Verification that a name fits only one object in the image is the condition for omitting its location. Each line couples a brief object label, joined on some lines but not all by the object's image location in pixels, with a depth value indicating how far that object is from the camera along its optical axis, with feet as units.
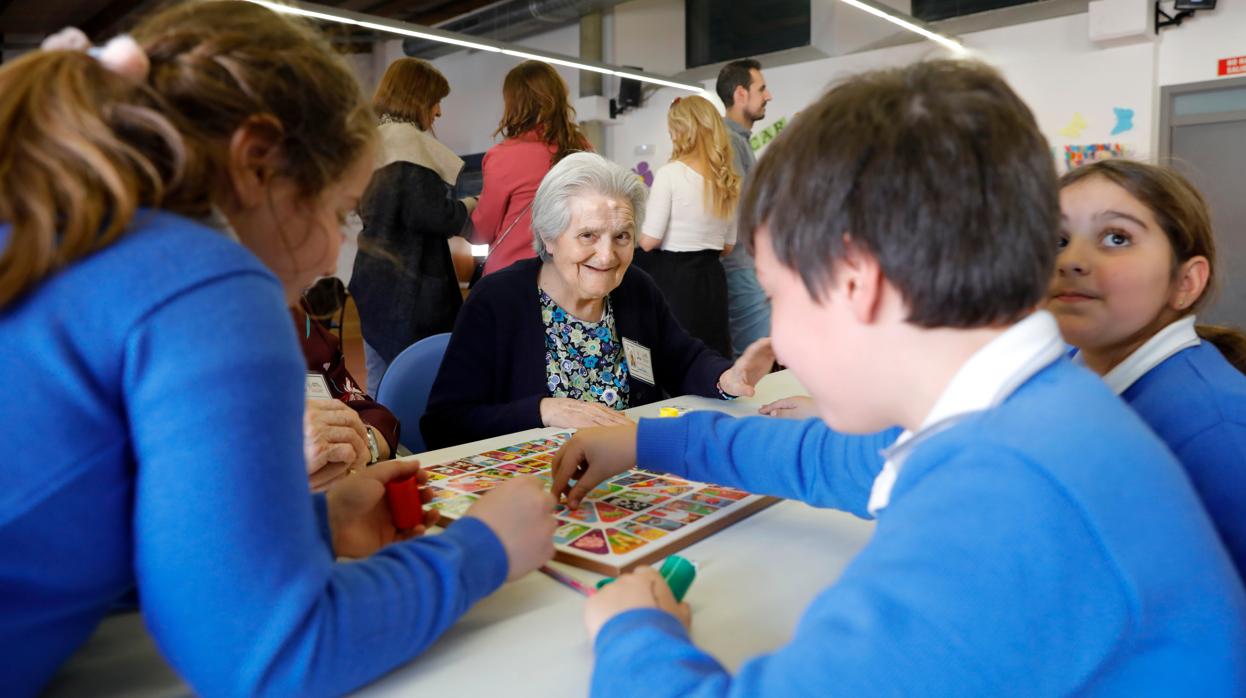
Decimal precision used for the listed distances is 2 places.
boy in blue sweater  1.80
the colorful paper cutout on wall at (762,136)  25.22
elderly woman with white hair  6.47
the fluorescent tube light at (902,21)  18.49
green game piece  2.74
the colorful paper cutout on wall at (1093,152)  19.11
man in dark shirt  13.37
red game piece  3.34
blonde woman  11.83
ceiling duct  26.48
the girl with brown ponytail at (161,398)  1.88
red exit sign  17.81
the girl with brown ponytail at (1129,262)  4.19
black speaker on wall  27.61
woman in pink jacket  9.85
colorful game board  3.18
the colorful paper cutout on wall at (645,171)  27.81
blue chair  6.73
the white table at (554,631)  2.34
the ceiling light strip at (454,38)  15.92
